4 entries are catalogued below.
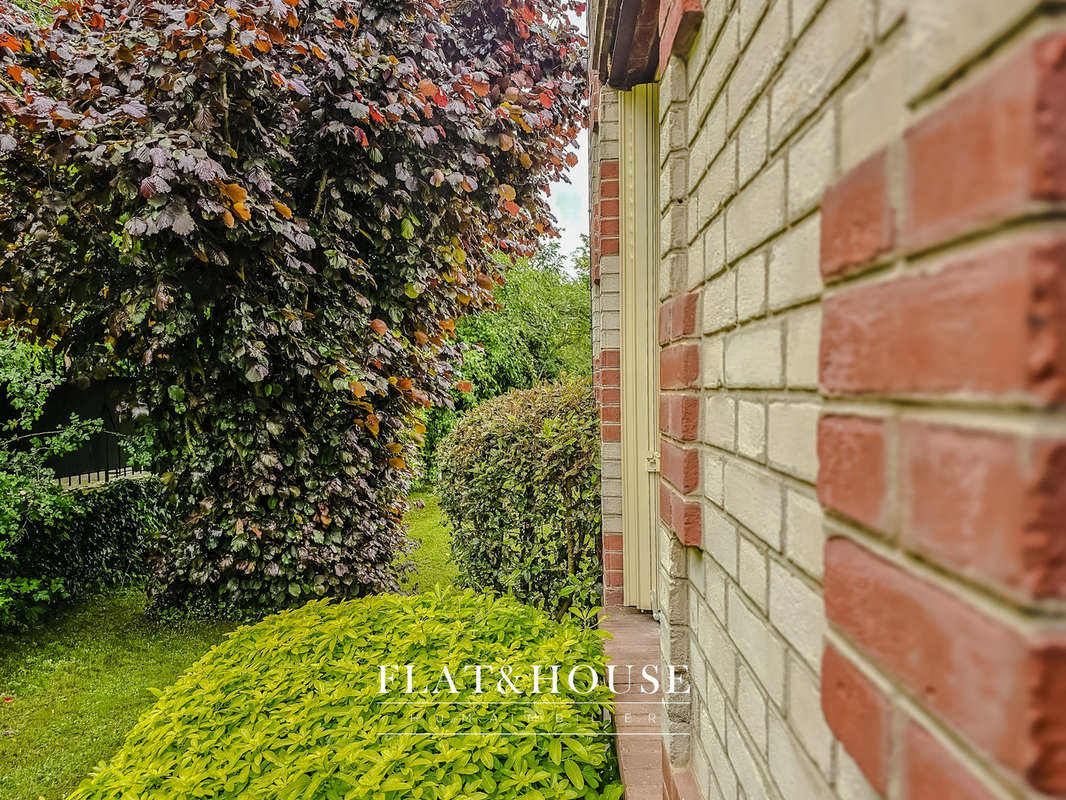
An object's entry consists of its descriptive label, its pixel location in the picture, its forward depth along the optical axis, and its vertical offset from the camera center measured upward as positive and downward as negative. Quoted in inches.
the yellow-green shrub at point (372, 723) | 83.5 -46.3
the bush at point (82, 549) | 235.9 -59.3
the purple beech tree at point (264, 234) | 151.2 +40.1
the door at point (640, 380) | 134.6 +2.5
